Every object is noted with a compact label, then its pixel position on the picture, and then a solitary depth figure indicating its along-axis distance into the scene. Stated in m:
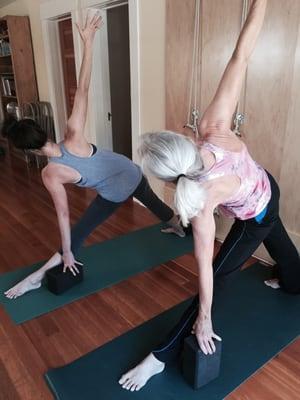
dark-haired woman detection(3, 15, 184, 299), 1.60
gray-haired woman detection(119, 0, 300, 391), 1.03
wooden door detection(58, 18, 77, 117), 4.21
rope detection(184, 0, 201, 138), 2.44
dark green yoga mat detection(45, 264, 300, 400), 1.40
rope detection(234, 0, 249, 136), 2.25
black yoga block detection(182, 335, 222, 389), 1.32
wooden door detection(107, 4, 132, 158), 3.85
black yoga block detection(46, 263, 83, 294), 2.00
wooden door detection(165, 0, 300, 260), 1.97
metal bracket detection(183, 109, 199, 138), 2.63
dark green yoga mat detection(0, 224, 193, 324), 1.95
